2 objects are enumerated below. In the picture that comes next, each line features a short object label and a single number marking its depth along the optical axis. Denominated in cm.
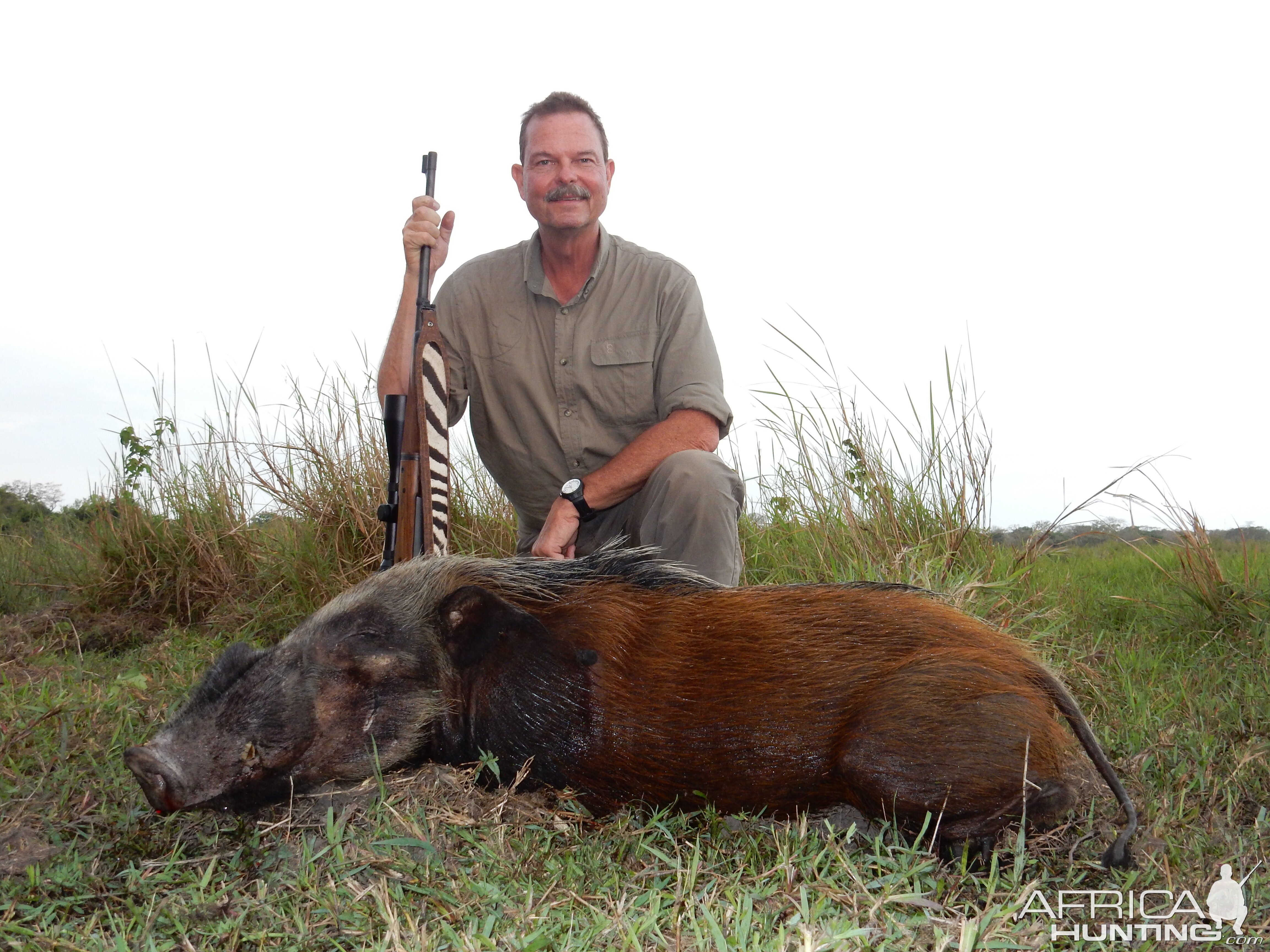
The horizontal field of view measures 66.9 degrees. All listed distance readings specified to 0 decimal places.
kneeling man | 482
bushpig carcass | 262
